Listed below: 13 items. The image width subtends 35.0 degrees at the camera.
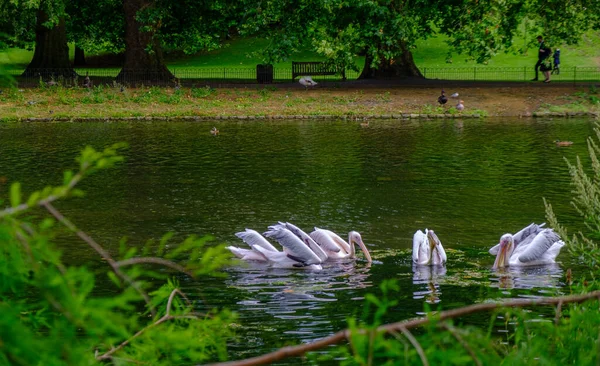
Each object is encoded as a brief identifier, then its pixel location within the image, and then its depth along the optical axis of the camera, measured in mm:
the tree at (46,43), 43588
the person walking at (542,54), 42100
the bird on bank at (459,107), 35031
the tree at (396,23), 37031
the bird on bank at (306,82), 40656
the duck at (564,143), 26297
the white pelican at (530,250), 13727
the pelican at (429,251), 13734
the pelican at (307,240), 13945
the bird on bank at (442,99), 35375
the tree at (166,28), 42562
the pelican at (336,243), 14289
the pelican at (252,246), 14148
